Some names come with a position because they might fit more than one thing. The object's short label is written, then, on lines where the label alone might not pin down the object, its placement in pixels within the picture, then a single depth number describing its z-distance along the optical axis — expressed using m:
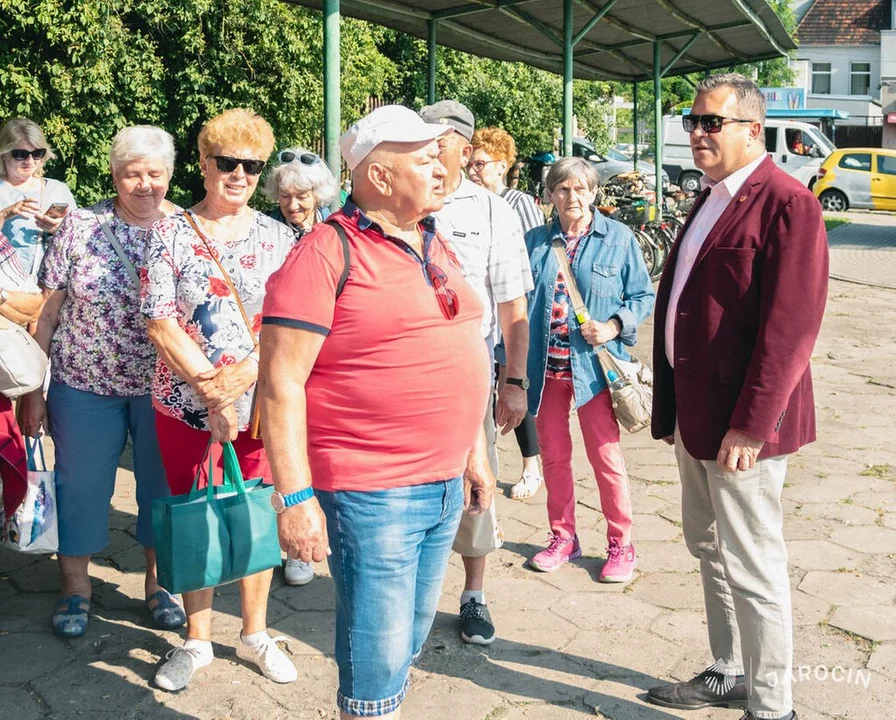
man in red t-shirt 2.56
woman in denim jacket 4.68
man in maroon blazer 3.07
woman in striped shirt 5.42
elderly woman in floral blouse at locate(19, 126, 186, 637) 3.91
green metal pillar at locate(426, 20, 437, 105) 9.11
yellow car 27.61
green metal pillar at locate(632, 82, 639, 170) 16.62
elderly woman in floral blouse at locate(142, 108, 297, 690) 3.55
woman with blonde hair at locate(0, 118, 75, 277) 5.11
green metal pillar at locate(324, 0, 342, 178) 5.71
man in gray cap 4.03
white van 29.39
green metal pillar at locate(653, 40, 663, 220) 13.08
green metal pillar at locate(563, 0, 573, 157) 9.52
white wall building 49.38
